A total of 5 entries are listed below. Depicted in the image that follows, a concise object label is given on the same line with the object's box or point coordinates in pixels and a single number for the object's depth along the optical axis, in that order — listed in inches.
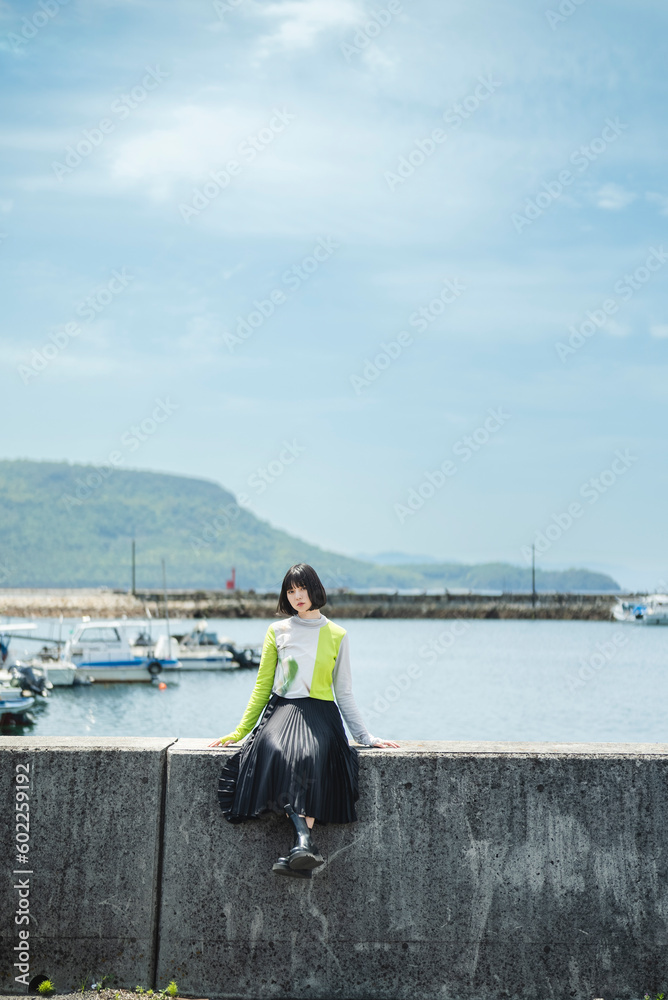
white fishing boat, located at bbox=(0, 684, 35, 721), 1237.7
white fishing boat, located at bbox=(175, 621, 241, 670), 2233.0
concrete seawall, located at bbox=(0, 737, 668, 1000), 181.2
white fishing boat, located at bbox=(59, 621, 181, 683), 1859.0
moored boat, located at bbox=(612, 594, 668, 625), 4709.6
